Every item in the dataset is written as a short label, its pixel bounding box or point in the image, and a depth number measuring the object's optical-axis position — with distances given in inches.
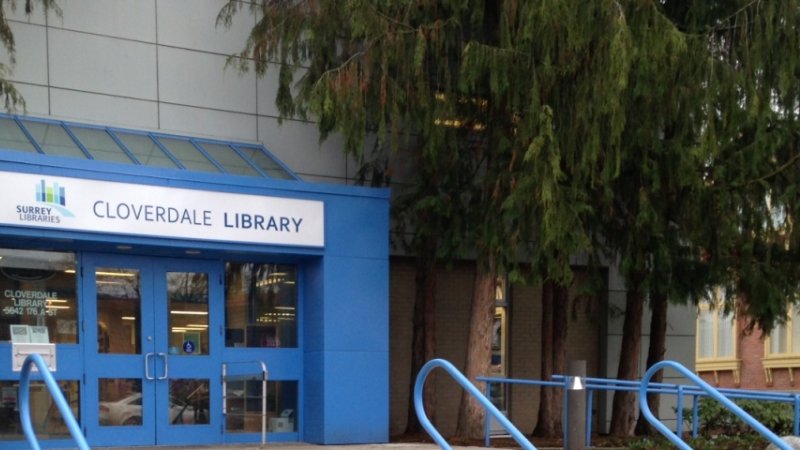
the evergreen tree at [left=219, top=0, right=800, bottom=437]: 446.6
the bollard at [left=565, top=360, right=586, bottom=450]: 324.5
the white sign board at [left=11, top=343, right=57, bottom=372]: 392.3
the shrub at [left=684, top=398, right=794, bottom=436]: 625.3
